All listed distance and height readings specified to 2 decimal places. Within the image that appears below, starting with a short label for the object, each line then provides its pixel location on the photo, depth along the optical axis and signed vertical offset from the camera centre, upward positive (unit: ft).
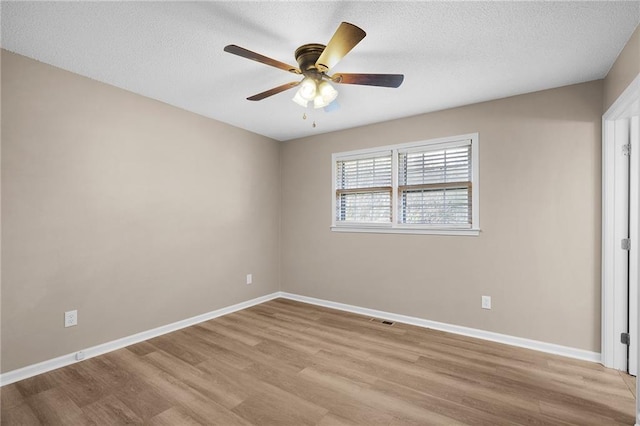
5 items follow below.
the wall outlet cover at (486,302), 9.89 -3.07
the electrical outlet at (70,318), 8.08 -2.96
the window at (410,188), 10.60 +0.87
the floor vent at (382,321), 11.37 -4.32
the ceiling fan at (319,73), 5.46 +2.94
